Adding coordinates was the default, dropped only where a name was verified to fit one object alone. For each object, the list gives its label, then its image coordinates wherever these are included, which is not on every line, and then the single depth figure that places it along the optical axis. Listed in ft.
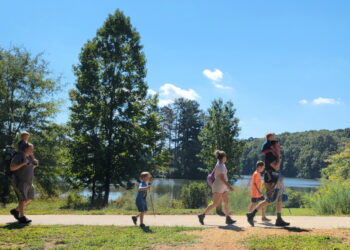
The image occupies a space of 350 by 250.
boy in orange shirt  28.73
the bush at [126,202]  46.85
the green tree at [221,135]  101.13
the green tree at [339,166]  74.75
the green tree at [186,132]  270.69
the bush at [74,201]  54.24
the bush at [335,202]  37.60
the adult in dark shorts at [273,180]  24.85
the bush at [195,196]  52.24
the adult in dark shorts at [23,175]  25.21
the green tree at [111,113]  70.33
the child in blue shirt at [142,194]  26.35
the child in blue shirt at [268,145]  25.22
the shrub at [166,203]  51.89
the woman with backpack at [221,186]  25.90
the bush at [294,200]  82.12
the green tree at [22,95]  69.62
